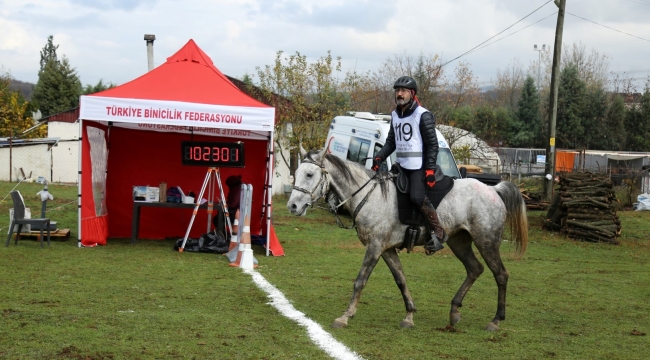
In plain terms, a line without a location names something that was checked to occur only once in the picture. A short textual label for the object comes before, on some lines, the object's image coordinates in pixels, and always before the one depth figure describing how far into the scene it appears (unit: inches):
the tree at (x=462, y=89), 1499.8
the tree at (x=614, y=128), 1959.9
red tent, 518.3
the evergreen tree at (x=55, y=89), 2055.9
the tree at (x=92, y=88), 2162.9
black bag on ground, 545.6
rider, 308.5
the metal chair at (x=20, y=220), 529.3
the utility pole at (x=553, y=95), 908.0
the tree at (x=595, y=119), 1958.7
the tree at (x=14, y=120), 1531.7
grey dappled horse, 309.1
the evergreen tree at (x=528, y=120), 2038.6
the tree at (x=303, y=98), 1071.0
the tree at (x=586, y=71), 2314.7
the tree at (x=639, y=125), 1896.7
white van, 772.6
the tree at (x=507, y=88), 2736.5
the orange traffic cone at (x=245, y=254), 475.2
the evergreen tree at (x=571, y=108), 1945.1
